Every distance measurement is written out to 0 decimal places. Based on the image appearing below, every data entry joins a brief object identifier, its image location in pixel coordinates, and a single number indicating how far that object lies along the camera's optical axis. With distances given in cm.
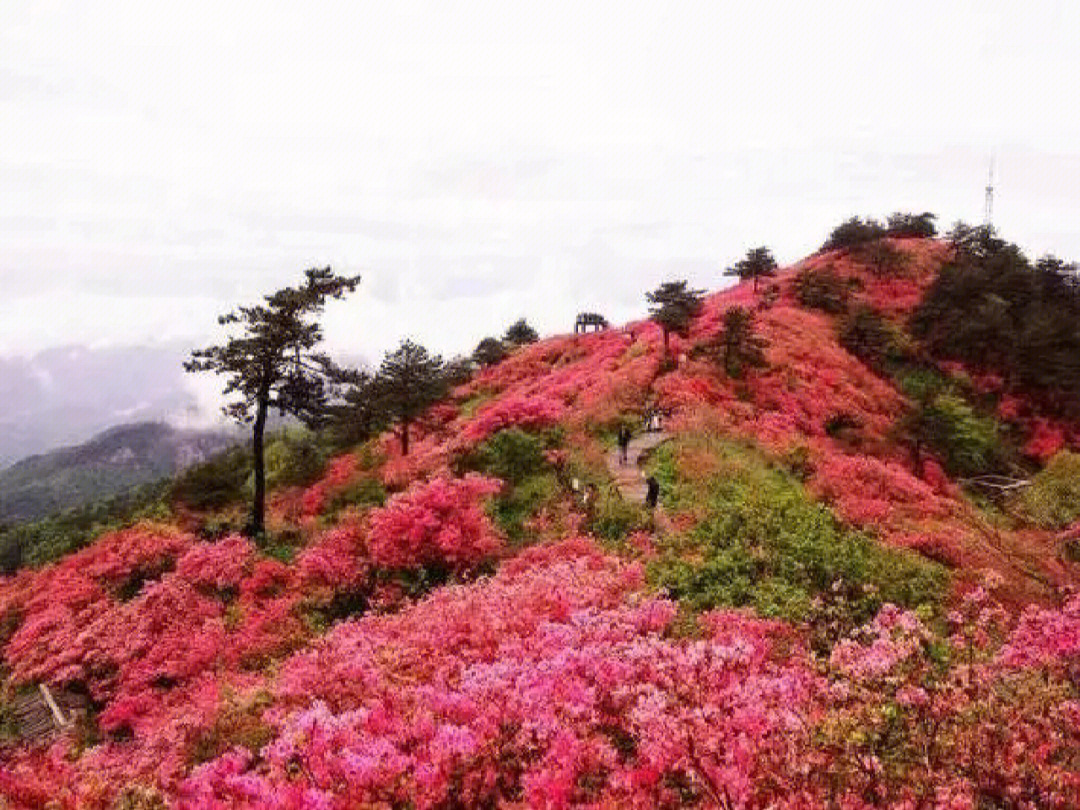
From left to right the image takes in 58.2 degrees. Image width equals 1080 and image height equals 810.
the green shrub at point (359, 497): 3509
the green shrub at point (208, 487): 3909
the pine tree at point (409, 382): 3788
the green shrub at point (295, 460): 4425
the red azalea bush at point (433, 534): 2422
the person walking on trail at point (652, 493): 2592
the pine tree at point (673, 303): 4328
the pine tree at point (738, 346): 4231
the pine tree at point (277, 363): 3158
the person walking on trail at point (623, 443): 3138
